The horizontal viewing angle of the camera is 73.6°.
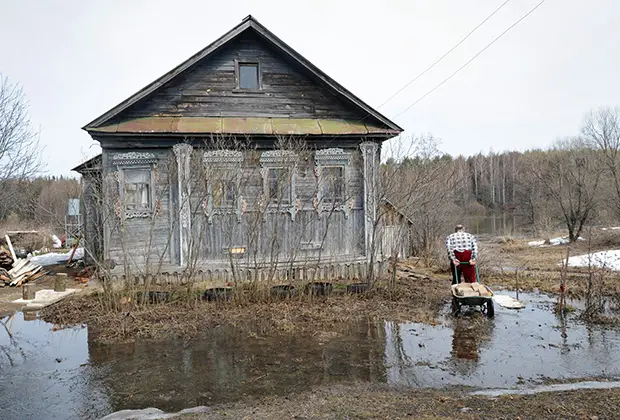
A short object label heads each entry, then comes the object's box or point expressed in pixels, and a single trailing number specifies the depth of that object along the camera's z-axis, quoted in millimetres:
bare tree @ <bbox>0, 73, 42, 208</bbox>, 20250
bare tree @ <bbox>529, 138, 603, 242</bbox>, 25828
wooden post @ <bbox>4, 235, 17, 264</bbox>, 14965
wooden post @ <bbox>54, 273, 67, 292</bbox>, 11852
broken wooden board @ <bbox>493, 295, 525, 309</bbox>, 9516
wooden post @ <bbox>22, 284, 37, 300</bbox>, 11344
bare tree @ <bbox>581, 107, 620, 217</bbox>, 27500
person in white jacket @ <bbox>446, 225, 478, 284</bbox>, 9117
